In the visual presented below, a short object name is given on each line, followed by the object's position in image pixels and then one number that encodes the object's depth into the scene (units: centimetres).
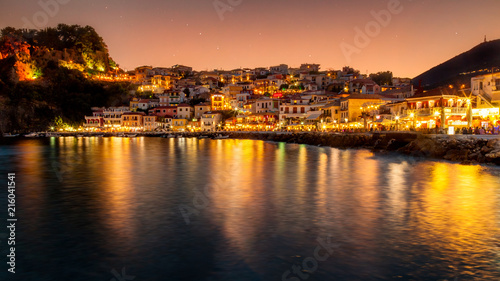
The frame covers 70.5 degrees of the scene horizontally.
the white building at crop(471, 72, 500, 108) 3381
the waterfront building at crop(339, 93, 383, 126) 5366
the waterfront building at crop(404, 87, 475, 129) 3531
